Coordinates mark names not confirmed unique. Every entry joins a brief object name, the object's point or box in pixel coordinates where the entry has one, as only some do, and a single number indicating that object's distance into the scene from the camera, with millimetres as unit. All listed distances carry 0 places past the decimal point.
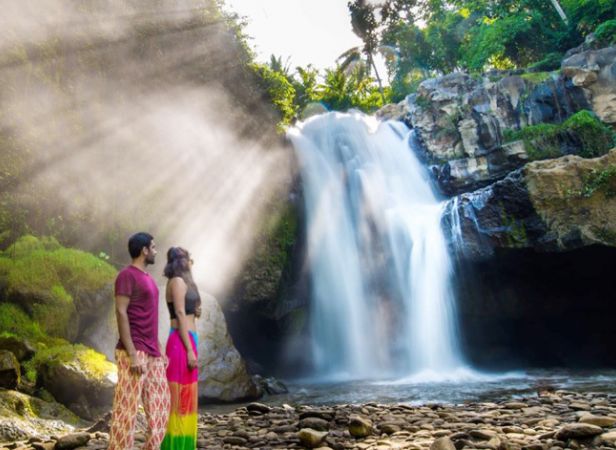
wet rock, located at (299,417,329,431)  5688
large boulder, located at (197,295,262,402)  9547
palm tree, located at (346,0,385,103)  39562
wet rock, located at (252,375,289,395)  11312
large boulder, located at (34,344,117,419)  6965
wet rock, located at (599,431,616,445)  4242
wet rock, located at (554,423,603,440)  4461
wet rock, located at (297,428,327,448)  4789
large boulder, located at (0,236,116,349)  8242
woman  3770
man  3529
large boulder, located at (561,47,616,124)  20359
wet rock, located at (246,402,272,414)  7168
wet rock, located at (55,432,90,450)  4750
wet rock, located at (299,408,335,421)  6227
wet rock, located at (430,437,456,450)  4098
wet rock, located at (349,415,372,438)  5289
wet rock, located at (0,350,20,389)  6320
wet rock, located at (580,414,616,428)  4945
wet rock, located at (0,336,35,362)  7023
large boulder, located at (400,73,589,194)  20688
